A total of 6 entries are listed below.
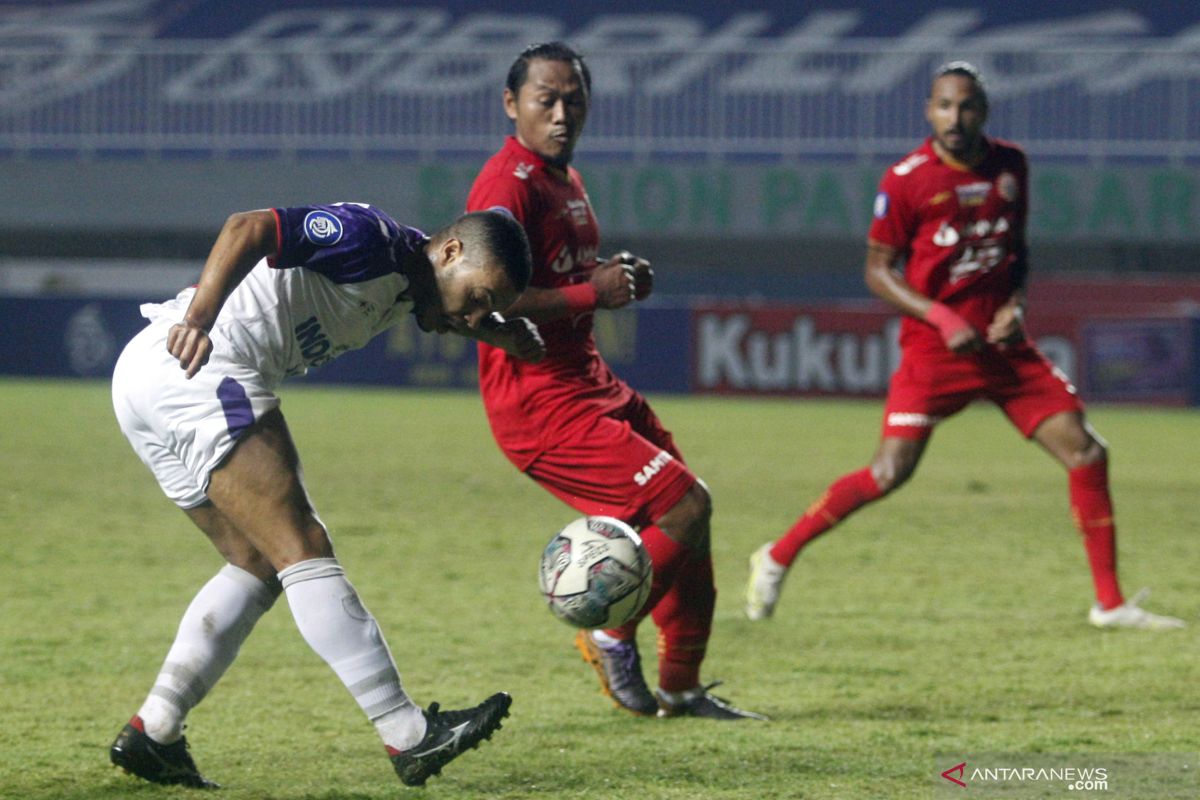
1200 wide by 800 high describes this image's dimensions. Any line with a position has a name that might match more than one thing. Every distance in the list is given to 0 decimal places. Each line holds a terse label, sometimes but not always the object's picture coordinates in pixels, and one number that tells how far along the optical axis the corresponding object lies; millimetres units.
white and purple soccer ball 8969
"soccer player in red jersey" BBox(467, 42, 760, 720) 9734
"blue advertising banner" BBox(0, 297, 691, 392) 43094
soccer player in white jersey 7773
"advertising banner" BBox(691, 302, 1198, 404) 40094
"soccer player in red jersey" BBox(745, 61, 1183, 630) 13469
